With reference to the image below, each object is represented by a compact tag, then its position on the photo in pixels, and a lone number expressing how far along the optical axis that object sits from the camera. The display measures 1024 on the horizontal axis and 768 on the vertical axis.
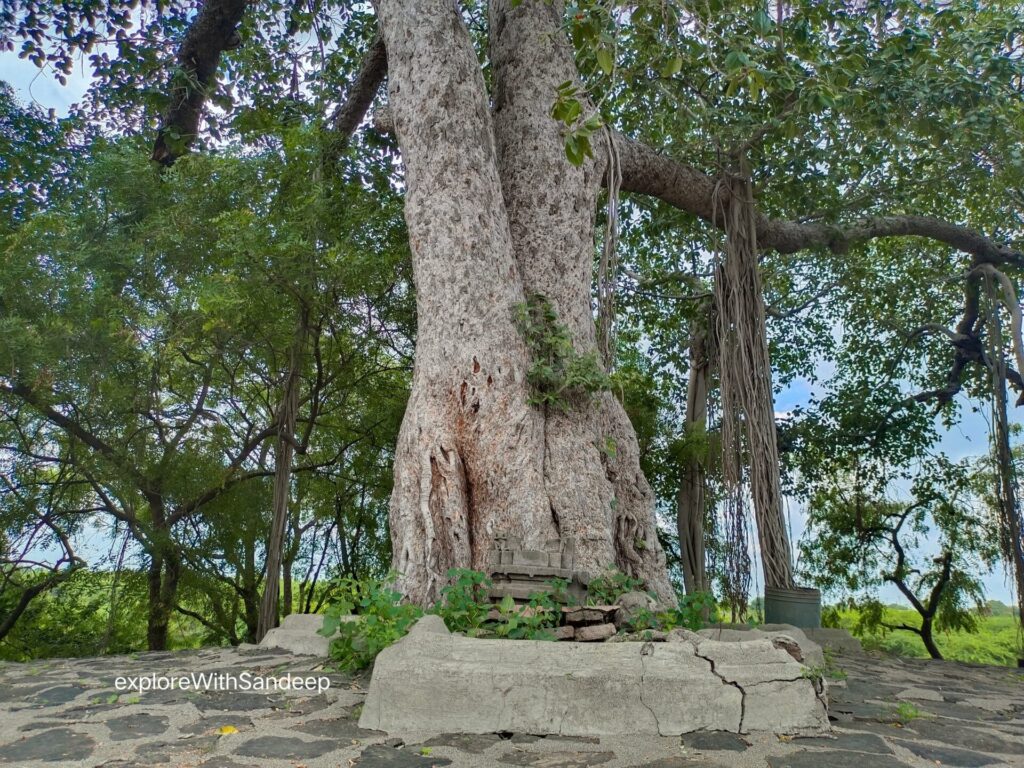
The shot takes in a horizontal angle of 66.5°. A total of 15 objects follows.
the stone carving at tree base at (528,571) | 3.15
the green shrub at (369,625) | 3.02
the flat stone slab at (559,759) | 2.13
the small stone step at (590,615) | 2.96
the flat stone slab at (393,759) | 2.14
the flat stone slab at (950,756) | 2.28
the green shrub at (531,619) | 2.79
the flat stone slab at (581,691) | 2.39
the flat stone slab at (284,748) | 2.22
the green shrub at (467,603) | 2.99
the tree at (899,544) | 7.75
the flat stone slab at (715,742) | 2.28
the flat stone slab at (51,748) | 2.22
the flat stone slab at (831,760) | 2.17
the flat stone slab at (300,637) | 3.71
